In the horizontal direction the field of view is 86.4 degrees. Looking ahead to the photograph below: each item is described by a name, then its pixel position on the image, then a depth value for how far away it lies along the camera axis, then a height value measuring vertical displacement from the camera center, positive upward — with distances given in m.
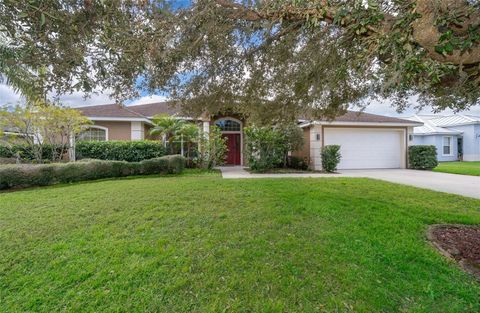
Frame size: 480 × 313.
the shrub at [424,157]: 14.11 -0.20
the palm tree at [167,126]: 13.67 +1.63
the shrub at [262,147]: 12.48 +0.41
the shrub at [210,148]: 13.44 +0.41
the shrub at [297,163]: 14.70 -0.47
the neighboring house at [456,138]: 22.81 +1.38
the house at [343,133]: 14.14 +1.28
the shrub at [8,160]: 11.34 -0.07
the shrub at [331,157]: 13.23 -0.14
